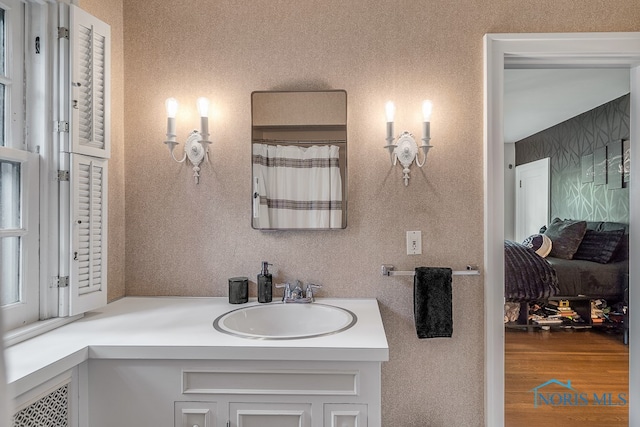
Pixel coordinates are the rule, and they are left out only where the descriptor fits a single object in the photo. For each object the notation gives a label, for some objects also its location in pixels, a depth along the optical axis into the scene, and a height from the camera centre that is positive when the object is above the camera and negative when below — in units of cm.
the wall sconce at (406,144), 183 +33
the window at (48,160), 142 +20
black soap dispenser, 183 -34
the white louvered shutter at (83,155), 153 +24
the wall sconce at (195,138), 186 +36
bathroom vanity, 131 -56
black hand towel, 179 -40
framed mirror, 190 +26
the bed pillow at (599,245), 207 -16
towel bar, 183 -27
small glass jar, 183 -35
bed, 210 -28
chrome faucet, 182 -37
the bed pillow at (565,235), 211 -11
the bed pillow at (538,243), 212 -15
